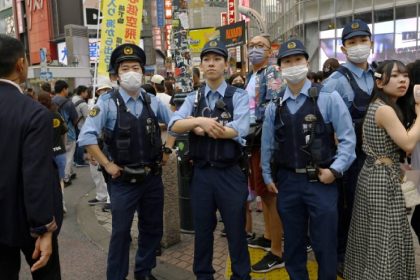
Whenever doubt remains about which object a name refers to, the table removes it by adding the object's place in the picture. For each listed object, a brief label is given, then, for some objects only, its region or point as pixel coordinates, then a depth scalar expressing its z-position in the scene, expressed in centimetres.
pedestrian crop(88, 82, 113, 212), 666
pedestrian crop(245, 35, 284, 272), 408
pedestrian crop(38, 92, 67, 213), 607
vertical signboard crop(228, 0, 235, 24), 2607
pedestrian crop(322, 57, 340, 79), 618
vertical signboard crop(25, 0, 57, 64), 3978
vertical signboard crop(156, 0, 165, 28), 3809
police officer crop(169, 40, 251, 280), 329
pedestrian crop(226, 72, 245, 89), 642
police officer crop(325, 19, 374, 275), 365
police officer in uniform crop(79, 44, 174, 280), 348
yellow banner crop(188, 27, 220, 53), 2945
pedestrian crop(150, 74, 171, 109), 711
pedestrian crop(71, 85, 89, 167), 949
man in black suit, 231
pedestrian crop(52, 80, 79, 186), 853
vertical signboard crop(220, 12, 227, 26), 3228
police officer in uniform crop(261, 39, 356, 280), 309
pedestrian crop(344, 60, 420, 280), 299
